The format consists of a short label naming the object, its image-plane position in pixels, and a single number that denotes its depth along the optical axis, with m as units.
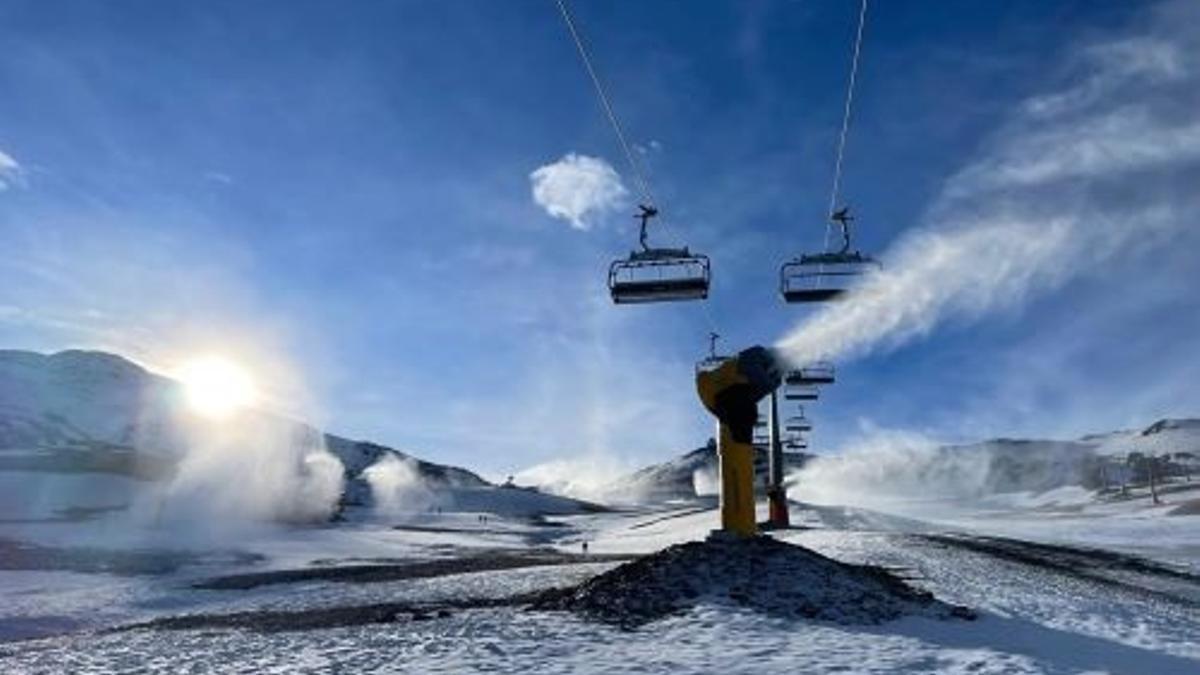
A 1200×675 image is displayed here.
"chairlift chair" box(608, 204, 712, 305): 25.59
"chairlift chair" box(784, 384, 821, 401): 52.31
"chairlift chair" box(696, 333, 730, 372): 30.40
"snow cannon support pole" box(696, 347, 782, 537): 23.03
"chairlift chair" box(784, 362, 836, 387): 47.38
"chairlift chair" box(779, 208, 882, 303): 26.62
